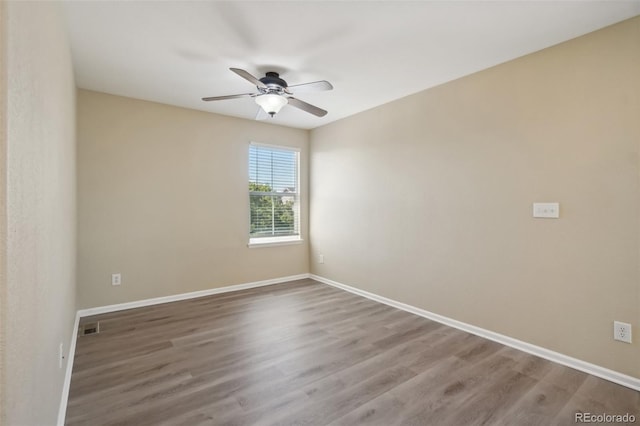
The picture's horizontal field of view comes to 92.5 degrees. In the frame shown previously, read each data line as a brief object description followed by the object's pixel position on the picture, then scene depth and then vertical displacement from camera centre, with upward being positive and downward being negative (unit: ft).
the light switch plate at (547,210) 8.12 +0.11
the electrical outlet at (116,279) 11.89 -2.62
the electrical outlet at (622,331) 7.09 -2.74
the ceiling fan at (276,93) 8.82 +3.62
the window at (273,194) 15.55 +0.99
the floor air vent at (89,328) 9.89 -3.88
